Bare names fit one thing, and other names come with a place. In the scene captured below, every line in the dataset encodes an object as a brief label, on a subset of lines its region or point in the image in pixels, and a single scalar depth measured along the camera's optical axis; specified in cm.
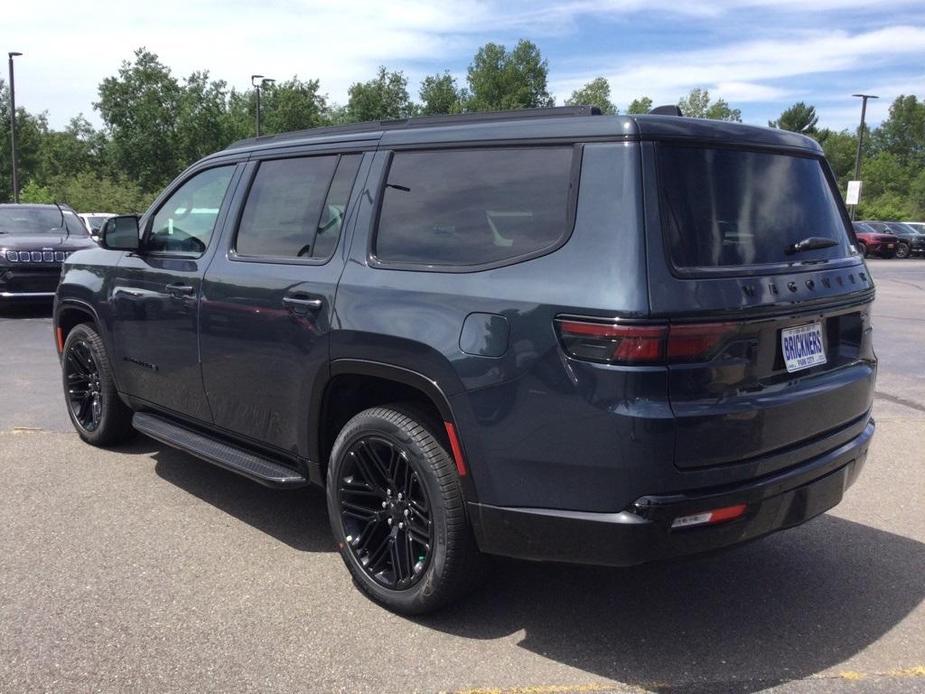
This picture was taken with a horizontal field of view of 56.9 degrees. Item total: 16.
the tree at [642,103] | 9312
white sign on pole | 4025
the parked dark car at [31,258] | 1162
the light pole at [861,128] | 4278
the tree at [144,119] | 4744
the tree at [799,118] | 10350
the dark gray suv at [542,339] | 265
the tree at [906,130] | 9925
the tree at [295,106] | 5575
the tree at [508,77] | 7912
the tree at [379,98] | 6291
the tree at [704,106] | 10128
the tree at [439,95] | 7381
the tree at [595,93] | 8719
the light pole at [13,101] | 3272
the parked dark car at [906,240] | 3822
